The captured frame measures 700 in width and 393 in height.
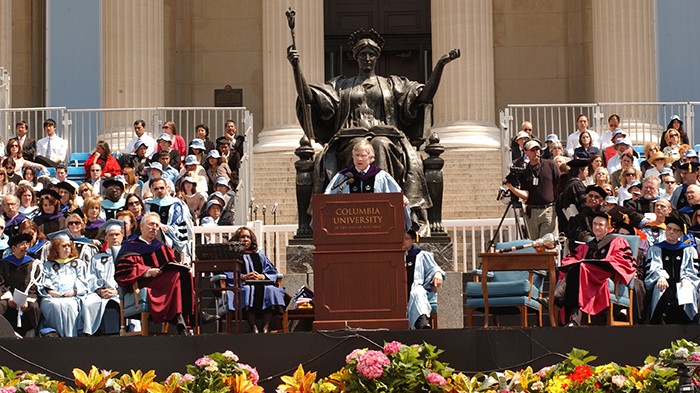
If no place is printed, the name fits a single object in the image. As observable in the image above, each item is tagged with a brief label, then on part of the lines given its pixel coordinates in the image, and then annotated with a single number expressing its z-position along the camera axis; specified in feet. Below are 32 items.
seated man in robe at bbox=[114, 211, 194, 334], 64.28
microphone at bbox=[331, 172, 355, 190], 67.26
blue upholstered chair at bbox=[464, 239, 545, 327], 65.31
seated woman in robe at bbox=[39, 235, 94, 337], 65.62
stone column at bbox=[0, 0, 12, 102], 122.91
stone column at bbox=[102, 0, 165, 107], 116.98
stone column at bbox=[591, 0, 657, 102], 115.24
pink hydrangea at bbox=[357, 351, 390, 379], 53.42
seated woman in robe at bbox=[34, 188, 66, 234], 78.18
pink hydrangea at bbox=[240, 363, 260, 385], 54.90
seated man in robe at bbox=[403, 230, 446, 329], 63.87
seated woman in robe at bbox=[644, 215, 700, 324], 64.59
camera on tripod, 79.61
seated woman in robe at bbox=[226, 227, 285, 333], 65.82
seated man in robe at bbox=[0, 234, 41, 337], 65.87
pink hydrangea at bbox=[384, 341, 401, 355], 54.44
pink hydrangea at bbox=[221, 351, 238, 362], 54.49
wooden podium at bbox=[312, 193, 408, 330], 60.44
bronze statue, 73.10
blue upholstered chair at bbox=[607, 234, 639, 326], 64.40
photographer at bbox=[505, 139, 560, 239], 79.66
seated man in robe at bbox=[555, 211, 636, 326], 63.57
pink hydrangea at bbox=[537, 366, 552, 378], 54.19
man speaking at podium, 67.26
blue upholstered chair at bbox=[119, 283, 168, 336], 64.49
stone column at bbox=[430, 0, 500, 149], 114.73
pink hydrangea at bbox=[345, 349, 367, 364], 54.34
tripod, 79.79
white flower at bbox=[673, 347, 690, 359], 52.35
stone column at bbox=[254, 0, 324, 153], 115.24
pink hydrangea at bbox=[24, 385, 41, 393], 53.31
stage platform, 57.26
